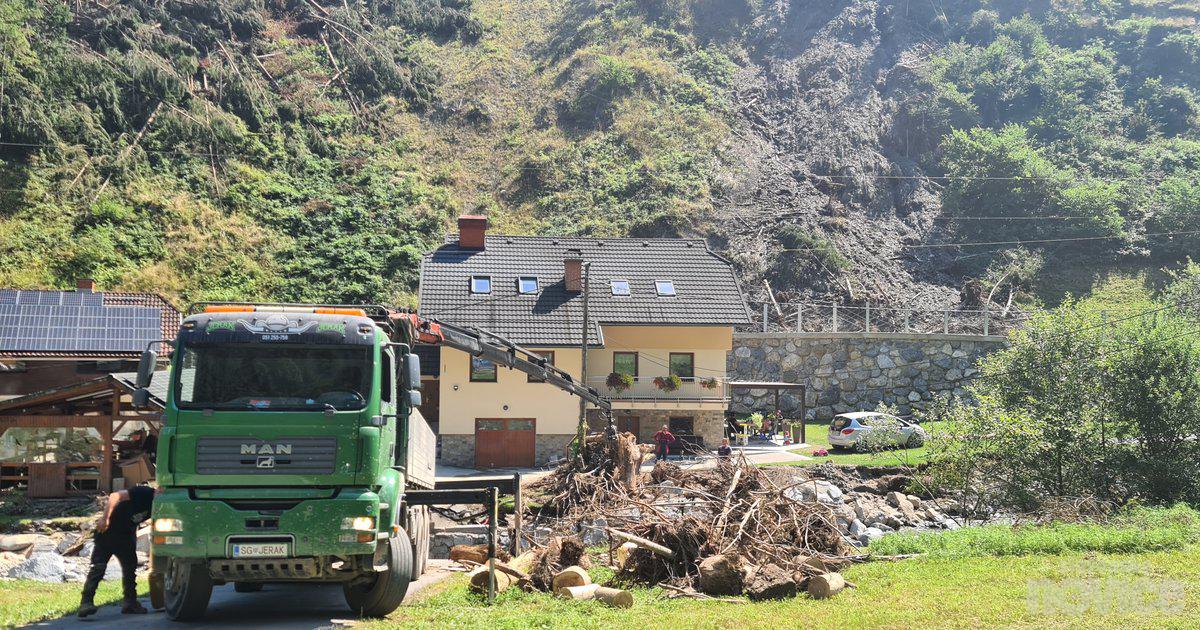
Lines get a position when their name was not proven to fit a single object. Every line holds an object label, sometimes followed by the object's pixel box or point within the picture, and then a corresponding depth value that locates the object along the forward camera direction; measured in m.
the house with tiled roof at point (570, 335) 35.66
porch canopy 39.09
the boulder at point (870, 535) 21.88
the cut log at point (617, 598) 13.17
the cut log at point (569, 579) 14.20
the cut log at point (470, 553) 18.28
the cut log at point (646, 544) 14.94
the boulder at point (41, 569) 17.28
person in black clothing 12.38
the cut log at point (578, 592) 13.66
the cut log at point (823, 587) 13.85
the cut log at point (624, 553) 16.06
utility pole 26.53
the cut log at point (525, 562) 15.21
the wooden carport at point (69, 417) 24.89
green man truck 10.76
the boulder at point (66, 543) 20.75
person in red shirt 33.44
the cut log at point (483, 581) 13.93
